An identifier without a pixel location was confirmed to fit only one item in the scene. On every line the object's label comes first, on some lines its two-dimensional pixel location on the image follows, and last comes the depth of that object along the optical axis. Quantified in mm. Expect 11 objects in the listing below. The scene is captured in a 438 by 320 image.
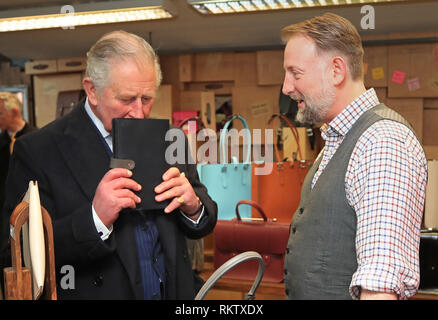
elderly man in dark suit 1177
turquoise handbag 2605
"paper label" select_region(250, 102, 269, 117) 4051
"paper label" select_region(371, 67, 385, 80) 3676
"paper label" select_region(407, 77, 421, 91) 3566
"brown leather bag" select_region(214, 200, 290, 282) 2369
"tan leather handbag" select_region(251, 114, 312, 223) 2553
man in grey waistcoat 913
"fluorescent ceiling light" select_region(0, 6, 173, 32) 3008
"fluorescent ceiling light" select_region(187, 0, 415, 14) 2809
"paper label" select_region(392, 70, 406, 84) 3604
